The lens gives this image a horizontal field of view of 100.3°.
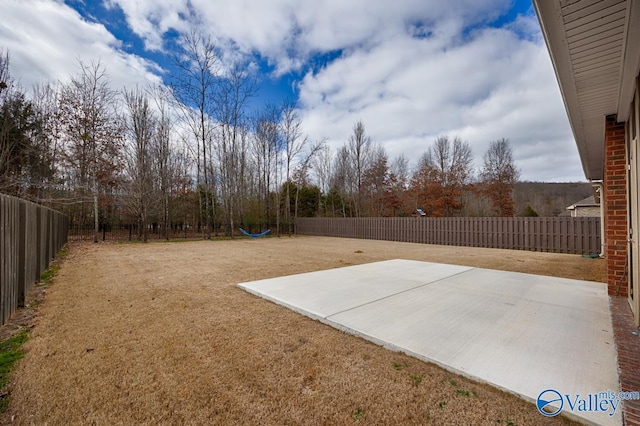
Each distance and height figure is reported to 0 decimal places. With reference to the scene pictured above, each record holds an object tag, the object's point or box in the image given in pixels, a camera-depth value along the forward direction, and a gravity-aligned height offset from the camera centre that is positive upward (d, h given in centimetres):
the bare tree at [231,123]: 1714 +630
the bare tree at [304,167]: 2142 +412
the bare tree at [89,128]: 1296 +440
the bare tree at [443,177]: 2091 +307
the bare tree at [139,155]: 1379 +335
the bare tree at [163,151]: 1536 +395
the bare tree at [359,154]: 2244 +525
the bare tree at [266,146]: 1981 +524
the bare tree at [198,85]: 1530 +773
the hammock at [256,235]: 1734 -126
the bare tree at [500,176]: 1989 +299
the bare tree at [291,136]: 1997 +602
